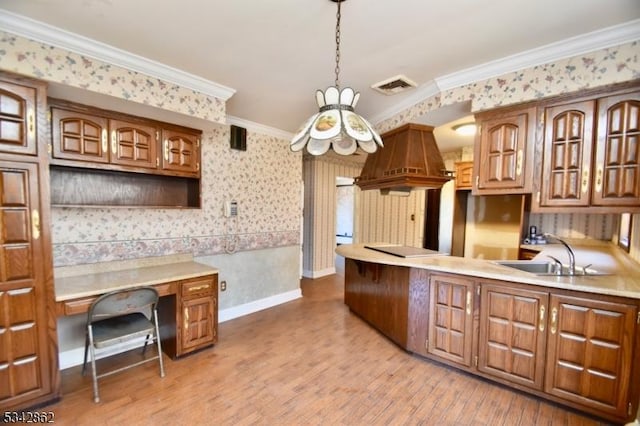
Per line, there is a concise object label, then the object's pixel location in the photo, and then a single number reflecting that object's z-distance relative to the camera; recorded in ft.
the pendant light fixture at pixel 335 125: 5.32
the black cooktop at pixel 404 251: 9.83
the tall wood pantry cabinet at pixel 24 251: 6.00
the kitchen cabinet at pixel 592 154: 6.38
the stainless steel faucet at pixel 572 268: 7.17
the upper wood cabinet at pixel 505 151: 7.63
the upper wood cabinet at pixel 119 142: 7.28
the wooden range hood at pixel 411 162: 9.39
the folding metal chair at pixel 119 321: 6.84
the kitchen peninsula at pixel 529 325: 6.00
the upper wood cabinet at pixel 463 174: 14.60
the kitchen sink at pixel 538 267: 7.50
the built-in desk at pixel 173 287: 7.80
